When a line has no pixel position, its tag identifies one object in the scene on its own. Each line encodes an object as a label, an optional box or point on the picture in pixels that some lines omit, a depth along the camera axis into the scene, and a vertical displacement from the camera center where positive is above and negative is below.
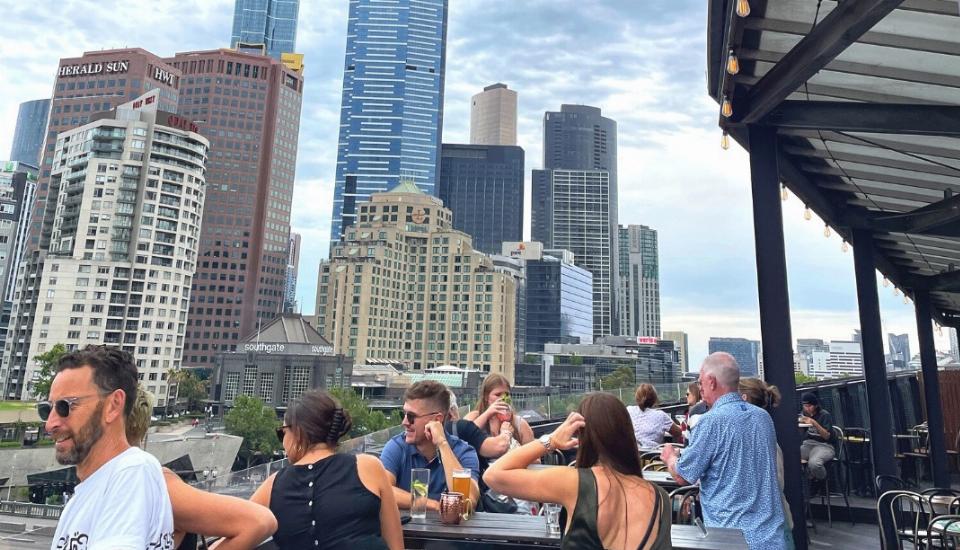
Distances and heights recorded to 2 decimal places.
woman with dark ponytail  2.35 -0.54
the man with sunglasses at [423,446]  3.33 -0.48
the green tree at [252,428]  46.66 -5.47
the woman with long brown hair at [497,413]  3.97 -0.33
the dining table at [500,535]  2.51 -0.76
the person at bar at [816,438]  6.37 -0.72
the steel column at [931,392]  8.72 -0.18
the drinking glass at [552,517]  2.61 -0.69
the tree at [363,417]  48.34 -4.52
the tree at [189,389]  67.81 -3.47
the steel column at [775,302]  5.12 +0.71
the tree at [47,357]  51.62 -0.08
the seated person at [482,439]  3.67 -0.46
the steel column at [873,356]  7.82 +0.35
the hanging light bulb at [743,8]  3.84 +2.52
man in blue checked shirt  2.98 -0.51
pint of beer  2.85 -0.60
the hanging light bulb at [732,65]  4.54 +2.51
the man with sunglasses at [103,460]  1.52 -0.29
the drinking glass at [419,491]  2.85 -0.64
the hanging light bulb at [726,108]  5.32 +2.55
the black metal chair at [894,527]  3.95 -1.11
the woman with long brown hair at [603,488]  1.99 -0.43
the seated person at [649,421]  6.03 -0.51
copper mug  2.77 -0.70
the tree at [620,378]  86.38 -0.83
